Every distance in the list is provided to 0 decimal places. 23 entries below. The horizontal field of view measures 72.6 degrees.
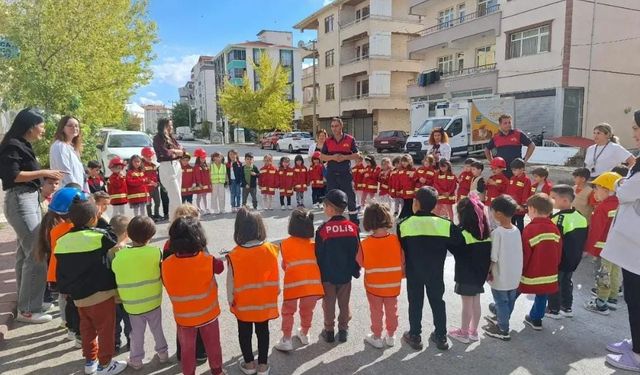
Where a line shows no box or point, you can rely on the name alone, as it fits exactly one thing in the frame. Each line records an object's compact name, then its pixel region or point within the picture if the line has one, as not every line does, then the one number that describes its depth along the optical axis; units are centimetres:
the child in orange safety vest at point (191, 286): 306
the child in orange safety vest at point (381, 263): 364
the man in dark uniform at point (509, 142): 705
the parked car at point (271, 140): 3525
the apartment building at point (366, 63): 3478
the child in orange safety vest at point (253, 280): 321
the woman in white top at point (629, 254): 340
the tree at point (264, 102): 4191
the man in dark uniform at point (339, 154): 676
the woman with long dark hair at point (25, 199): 396
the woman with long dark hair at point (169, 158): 657
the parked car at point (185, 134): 6982
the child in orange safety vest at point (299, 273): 358
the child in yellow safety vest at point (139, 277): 321
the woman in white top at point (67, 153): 445
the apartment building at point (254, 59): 6600
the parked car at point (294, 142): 3128
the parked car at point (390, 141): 2694
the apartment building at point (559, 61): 2053
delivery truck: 2080
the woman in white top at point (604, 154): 587
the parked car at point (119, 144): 1404
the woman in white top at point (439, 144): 868
